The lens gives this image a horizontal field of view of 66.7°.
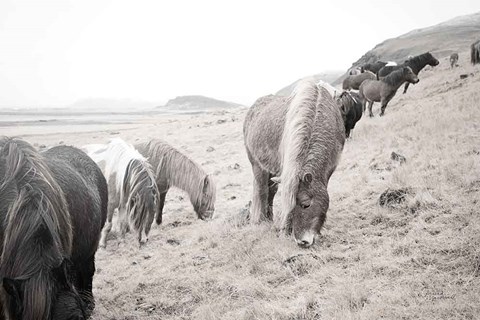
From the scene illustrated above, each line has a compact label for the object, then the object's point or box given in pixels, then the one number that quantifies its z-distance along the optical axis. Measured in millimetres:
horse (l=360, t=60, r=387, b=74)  25766
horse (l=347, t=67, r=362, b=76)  24836
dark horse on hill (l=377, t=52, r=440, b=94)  19786
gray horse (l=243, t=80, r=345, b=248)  4828
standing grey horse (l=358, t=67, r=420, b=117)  16188
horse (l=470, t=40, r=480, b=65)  22656
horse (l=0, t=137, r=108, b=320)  2373
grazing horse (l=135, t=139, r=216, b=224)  8633
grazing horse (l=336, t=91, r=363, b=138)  11812
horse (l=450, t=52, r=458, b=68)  26625
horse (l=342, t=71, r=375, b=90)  20516
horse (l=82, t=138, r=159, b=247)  7453
